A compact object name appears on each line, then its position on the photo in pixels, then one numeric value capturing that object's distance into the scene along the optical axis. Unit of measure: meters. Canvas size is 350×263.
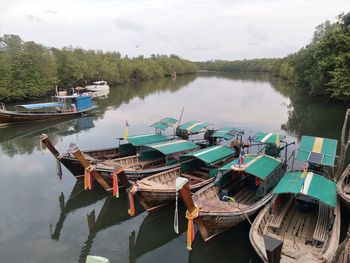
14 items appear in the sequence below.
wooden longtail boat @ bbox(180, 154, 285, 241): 9.38
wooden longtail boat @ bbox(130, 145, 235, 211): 11.14
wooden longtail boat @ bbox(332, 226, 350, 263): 7.67
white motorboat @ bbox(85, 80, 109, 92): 50.36
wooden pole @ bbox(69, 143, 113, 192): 10.80
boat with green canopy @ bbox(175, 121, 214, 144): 17.05
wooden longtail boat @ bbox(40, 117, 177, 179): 14.15
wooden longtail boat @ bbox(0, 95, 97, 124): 27.36
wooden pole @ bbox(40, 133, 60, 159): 12.60
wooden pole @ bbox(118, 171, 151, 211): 9.80
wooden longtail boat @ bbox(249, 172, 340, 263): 8.13
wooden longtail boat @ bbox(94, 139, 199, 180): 13.41
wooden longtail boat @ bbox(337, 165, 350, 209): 10.73
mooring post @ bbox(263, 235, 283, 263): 5.19
